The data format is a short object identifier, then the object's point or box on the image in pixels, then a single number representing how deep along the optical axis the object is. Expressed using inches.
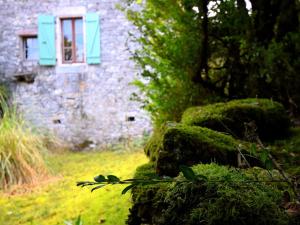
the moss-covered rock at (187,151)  71.5
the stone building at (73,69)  375.2
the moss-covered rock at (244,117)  98.2
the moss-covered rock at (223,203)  42.0
